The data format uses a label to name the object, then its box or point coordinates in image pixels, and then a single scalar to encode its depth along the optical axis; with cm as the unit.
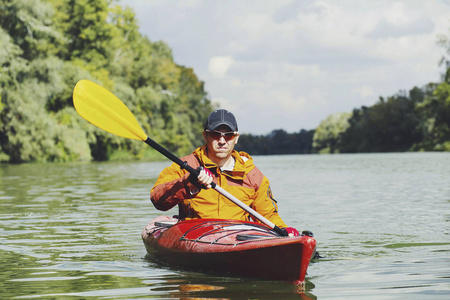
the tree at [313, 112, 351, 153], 10612
